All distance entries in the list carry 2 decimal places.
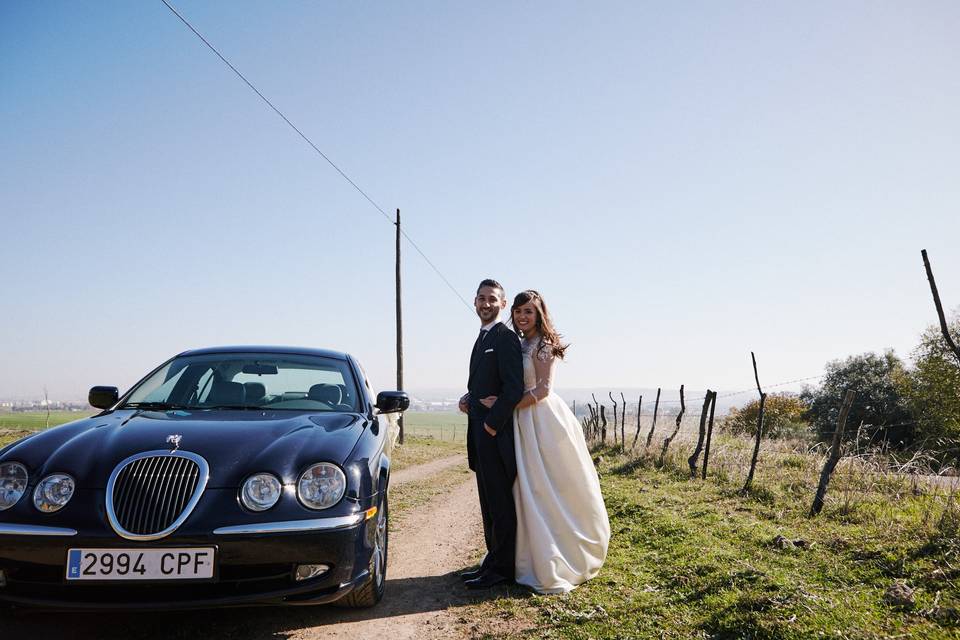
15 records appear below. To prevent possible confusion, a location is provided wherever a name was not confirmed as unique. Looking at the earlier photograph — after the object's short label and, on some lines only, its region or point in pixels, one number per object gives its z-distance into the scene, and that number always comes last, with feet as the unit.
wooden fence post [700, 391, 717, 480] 32.68
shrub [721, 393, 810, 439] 114.52
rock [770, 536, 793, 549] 17.18
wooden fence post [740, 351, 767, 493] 27.09
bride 14.34
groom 14.82
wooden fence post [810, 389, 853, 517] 21.62
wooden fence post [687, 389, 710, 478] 34.23
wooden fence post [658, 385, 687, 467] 39.44
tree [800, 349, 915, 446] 107.45
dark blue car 9.29
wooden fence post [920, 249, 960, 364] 16.12
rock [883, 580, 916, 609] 11.76
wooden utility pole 69.72
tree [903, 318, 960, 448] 93.30
